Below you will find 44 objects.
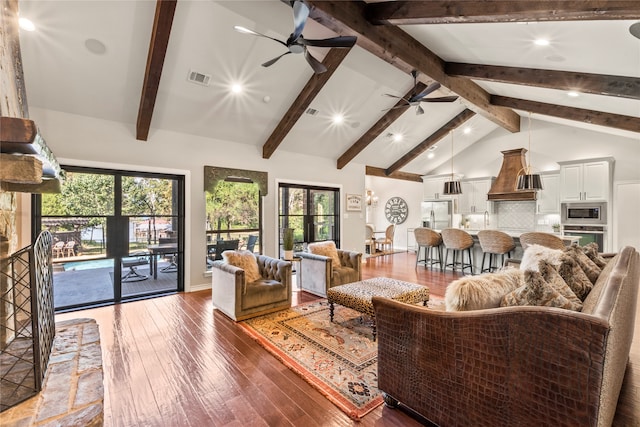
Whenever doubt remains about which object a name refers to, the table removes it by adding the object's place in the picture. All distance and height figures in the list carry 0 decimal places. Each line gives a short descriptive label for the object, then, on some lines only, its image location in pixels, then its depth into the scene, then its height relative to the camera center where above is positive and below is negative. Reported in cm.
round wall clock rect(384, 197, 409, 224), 1109 +6
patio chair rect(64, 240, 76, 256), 410 -51
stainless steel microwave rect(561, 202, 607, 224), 616 -5
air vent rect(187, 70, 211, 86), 396 +191
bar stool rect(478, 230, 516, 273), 526 -59
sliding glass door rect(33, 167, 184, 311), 408 -33
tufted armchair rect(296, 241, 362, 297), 445 -92
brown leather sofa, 120 -77
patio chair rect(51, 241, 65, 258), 404 -52
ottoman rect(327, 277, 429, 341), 305 -93
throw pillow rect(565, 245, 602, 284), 221 -44
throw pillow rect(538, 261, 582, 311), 164 -42
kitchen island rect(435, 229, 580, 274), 610 -89
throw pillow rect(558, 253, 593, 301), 188 -45
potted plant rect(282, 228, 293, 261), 561 -57
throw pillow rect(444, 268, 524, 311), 171 -50
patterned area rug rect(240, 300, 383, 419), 219 -138
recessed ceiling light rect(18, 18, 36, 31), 284 +192
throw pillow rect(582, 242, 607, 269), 258 -42
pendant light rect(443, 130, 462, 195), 617 +51
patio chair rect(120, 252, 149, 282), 460 -86
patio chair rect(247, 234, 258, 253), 590 -60
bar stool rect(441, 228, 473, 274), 586 -65
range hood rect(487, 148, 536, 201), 739 +86
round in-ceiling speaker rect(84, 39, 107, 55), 322 +192
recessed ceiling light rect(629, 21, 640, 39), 253 +165
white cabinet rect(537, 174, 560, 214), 703 +39
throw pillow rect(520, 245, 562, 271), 218 -38
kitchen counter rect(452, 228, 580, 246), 477 -49
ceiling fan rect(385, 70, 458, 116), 444 +186
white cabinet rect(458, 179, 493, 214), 825 +42
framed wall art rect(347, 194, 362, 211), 770 +26
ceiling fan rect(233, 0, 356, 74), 256 +176
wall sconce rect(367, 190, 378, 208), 1123 +53
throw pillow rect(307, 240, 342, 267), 489 -68
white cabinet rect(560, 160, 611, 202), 611 +67
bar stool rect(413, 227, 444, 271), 652 -75
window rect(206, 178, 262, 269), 542 -10
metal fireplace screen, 147 -79
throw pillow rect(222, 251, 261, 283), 395 -70
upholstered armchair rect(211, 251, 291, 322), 358 -98
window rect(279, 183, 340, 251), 649 -1
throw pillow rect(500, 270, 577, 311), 144 -44
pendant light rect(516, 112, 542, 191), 502 +51
